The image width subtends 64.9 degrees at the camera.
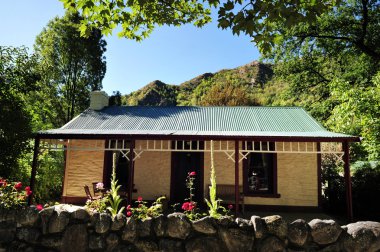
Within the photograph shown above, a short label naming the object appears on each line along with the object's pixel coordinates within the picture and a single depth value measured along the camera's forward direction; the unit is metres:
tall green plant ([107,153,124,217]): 5.79
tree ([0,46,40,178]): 8.27
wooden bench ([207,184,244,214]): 10.68
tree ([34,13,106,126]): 22.14
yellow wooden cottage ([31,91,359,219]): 10.74
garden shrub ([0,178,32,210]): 5.10
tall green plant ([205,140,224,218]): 5.34
